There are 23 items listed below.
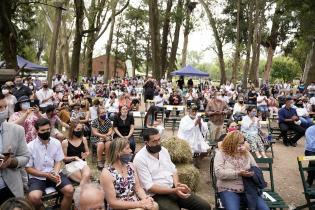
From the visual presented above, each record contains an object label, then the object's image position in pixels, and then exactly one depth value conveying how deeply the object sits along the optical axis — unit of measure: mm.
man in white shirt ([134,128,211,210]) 3377
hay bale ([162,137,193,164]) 5125
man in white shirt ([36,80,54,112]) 8654
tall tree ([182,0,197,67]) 24301
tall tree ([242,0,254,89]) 20801
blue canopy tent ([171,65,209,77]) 20065
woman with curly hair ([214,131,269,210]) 3560
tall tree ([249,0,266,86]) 20206
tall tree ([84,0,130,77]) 21303
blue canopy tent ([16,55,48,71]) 19704
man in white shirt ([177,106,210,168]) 6065
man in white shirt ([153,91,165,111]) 11233
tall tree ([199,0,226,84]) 22901
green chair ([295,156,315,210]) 4126
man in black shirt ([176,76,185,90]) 18146
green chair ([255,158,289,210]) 3691
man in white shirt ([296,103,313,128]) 8687
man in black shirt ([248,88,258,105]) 13338
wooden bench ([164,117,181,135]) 9058
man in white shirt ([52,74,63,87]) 14794
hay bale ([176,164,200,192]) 4735
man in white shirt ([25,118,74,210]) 3508
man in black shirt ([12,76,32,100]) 7716
